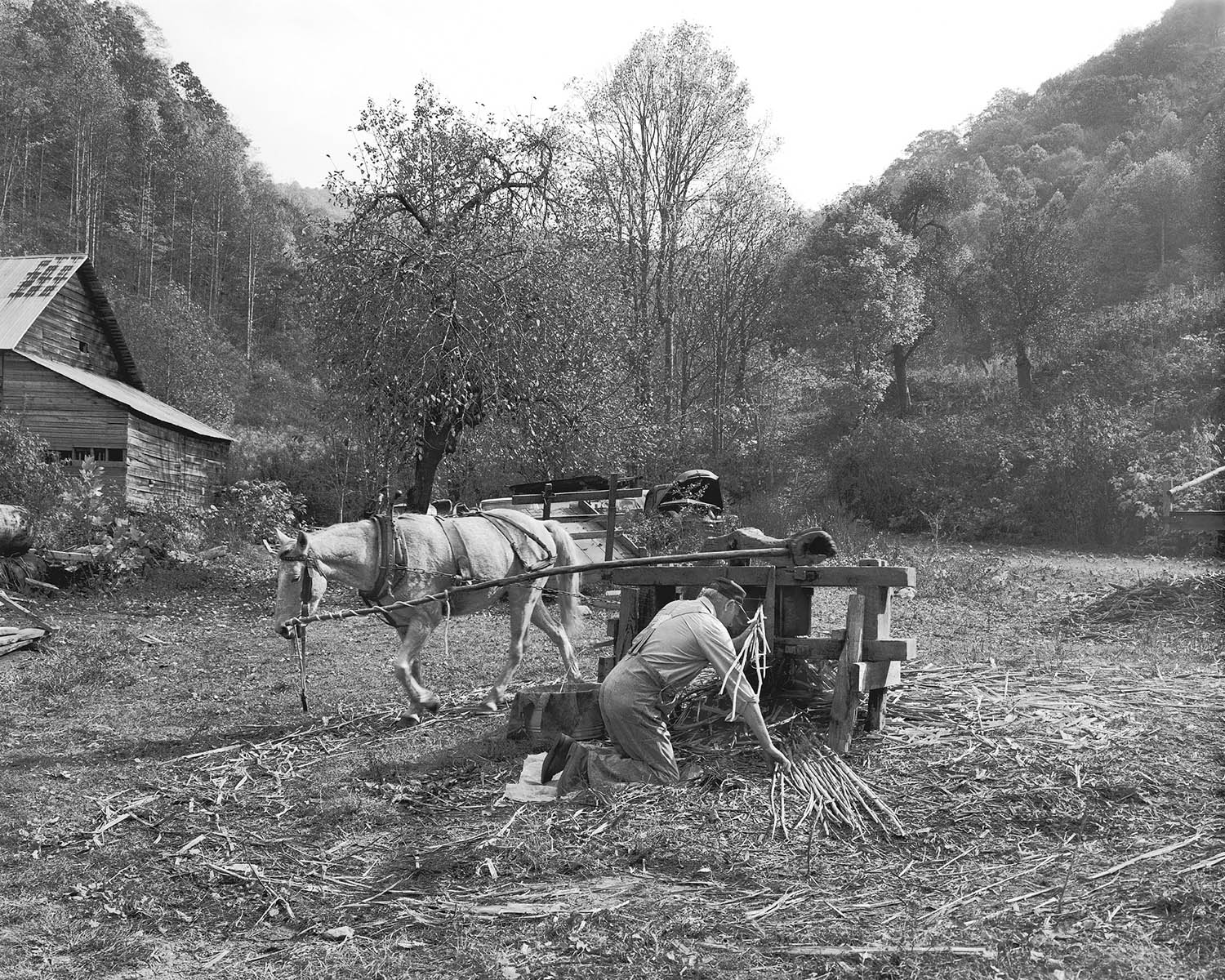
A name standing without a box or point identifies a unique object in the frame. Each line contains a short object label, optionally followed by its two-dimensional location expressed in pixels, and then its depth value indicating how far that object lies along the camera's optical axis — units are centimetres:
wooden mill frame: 675
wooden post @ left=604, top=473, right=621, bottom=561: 1440
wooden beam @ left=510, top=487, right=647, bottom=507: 1476
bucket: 758
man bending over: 619
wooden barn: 2788
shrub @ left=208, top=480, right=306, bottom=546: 2050
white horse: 886
